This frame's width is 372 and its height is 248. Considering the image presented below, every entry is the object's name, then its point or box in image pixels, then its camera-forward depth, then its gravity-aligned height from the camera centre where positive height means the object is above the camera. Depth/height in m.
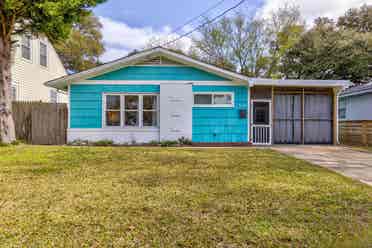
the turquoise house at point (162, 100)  10.01 +0.90
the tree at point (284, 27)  23.58 +9.01
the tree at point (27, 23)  7.99 +3.39
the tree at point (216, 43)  22.97 +7.37
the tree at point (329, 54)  20.05 +5.78
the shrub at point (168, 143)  9.97 -0.80
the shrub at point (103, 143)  9.88 -0.80
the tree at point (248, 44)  23.05 +7.28
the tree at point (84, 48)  26.75 +8.08
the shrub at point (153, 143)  10.04 -0.81
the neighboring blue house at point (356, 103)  13.27 +1.16
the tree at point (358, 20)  23.61 +9.92
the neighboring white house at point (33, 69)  13.09 +3.08
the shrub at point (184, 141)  10.17 -0.73
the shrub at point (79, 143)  9.89 -0.81
